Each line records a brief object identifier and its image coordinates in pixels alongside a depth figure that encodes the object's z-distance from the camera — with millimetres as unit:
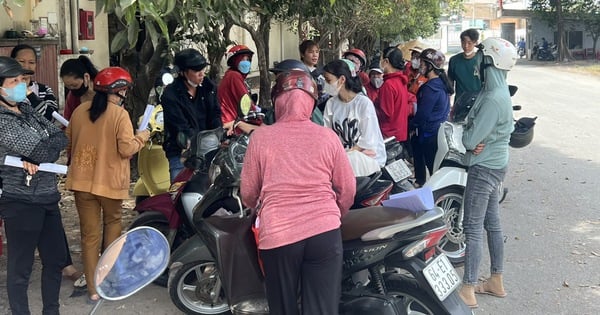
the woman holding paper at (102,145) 4512
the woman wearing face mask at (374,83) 7530
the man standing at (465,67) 7531
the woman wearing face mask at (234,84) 6500
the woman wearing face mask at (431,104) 6961
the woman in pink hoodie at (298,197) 3154
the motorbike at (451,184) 5465
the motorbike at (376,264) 3490
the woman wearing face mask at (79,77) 5277
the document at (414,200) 3576
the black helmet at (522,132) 5680
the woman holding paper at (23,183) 3979
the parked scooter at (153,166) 5492
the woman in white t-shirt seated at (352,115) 5098
